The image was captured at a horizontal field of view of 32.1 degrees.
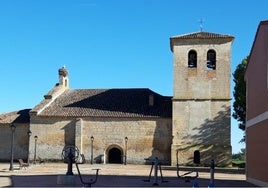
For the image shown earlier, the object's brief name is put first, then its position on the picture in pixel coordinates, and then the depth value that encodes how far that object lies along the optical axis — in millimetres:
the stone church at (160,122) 40688
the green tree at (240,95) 42656
